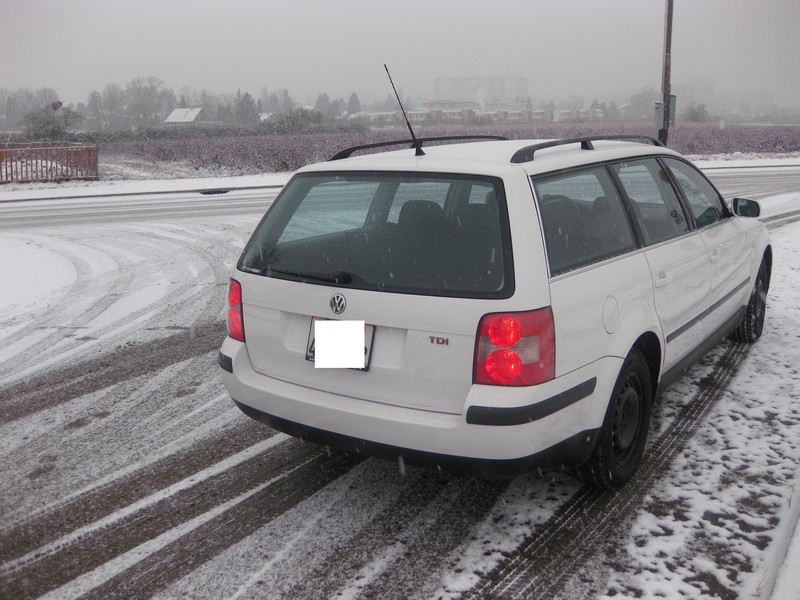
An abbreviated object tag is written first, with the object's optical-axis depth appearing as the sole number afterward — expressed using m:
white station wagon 2.94
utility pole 21.48
